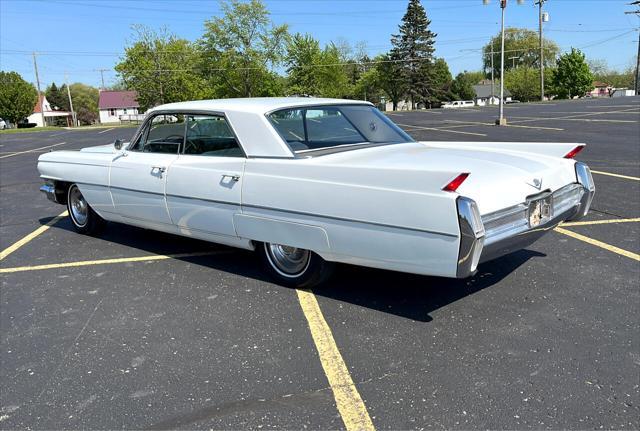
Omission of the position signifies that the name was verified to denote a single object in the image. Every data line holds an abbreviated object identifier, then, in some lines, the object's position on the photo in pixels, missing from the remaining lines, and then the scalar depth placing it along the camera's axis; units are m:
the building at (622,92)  72.34
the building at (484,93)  104.29
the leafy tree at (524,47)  112.12
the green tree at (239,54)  66.12
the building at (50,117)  89.75
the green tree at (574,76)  79.81
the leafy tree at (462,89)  101.69
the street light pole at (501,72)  21.59
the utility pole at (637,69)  60.91
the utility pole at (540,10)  53.48
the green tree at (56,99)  110.38
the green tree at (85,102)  106.17
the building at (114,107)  103.44
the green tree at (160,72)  57.03
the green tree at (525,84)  91.06
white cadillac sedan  3.21
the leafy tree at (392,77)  77.62
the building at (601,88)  112.09
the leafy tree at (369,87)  86.94
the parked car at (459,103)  88.07
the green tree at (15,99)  63.62
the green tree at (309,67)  68.56
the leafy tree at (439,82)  77.31
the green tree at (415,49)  75.56
